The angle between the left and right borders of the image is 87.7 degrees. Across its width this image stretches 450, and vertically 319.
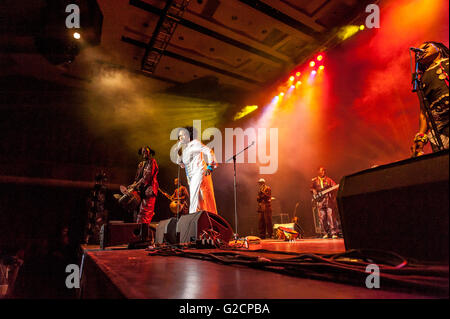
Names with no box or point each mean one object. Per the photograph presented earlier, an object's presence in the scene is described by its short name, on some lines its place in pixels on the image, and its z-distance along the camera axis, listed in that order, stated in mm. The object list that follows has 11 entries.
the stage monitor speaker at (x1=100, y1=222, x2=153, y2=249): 3518
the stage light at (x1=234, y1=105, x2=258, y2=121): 10688
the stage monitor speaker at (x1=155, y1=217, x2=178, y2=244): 3470
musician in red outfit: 4773
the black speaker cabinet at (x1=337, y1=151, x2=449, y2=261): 785
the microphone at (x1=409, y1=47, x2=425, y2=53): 2619
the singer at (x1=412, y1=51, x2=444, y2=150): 2225
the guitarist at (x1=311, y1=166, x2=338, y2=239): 6953
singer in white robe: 4473
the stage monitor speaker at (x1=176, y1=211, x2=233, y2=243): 2865
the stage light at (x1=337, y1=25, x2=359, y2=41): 6883
